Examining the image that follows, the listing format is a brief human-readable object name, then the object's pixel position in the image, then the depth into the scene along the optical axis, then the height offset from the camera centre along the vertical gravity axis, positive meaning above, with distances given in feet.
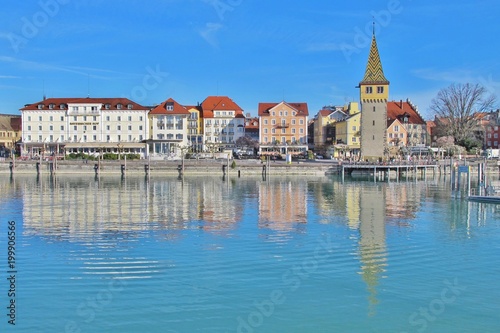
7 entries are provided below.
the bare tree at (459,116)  280.76 +20.91
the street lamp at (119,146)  261.15 +5.53
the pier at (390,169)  221.46 -5.26
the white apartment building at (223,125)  297.53 +17.46
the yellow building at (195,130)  295.89 +14.82
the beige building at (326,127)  305.32 +16.79
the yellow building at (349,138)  279.90 +9.60
